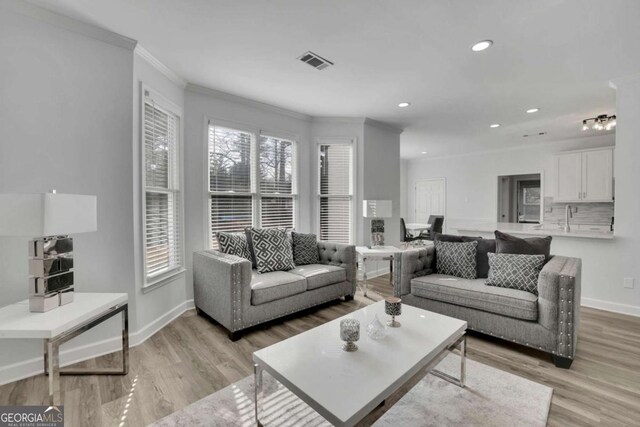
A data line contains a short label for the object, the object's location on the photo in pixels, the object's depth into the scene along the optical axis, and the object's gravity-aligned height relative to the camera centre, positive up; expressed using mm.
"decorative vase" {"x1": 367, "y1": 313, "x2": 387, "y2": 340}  1801 -759
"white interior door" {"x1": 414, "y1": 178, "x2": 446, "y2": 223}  8367 +338
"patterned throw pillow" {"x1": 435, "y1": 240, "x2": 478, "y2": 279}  3041 -536
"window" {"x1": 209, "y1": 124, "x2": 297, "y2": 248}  3707 +393
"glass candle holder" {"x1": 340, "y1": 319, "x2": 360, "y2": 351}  1674 -731
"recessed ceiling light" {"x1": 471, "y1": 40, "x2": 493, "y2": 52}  2465 +1429
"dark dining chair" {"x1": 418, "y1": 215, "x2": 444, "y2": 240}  6859 -395
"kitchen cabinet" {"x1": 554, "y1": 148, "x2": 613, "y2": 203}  5484 +670
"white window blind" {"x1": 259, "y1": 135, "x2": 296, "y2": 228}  4148 +409
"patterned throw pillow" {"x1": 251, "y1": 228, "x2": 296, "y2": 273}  3311 -483
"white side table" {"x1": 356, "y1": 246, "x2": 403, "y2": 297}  3928 -598
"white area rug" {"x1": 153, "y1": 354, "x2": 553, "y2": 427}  1680 -1223
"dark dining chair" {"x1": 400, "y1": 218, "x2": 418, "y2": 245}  6492 -603
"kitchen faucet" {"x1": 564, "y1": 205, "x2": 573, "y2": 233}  6012 -51
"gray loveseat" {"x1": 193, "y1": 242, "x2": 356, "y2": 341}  2680 -814
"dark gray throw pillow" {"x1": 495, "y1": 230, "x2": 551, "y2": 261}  2812 -357
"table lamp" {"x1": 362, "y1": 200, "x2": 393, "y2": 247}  4340 -56
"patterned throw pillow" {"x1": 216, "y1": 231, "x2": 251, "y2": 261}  3297 -408
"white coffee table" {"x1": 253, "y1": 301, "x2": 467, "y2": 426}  1254 -810
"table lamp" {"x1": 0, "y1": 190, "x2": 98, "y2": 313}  1607 -122
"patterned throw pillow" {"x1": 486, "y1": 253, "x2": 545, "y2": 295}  2557 -564
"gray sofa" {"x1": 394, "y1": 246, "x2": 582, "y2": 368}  2223 -826
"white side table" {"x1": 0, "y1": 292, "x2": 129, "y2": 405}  1507 -637
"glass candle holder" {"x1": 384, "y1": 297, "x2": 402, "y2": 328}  1992 -692
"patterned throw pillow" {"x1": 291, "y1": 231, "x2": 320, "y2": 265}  3676 -511
